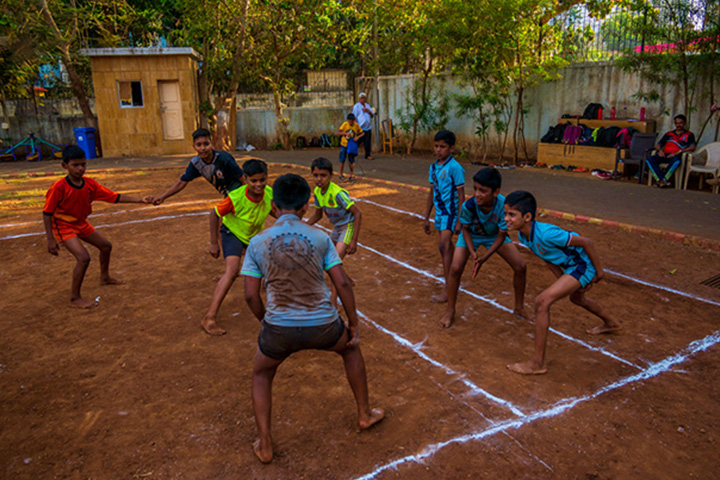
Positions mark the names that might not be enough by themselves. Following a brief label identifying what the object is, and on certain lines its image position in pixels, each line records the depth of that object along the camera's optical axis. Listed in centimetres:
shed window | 2031
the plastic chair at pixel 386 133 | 2049
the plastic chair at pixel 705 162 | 1106
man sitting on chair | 1148
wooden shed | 1988
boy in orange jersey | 587
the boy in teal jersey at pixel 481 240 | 504
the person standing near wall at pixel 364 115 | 1725
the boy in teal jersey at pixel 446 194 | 586
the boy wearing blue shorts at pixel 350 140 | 1388
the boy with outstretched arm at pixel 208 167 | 625
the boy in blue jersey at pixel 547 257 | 434
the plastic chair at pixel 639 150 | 1232
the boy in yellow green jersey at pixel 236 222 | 530
